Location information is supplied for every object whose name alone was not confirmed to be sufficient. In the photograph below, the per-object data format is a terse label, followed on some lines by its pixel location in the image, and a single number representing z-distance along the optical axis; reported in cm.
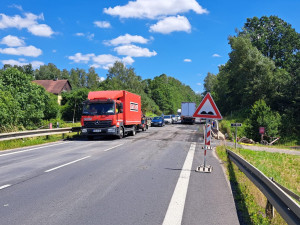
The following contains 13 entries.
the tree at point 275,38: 5462
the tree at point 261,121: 2581
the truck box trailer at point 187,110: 4534
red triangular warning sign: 816
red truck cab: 1666
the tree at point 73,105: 5356
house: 7381
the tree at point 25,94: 2816
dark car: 3744
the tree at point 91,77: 11350
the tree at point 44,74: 10256
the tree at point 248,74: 4266
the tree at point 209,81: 10602
